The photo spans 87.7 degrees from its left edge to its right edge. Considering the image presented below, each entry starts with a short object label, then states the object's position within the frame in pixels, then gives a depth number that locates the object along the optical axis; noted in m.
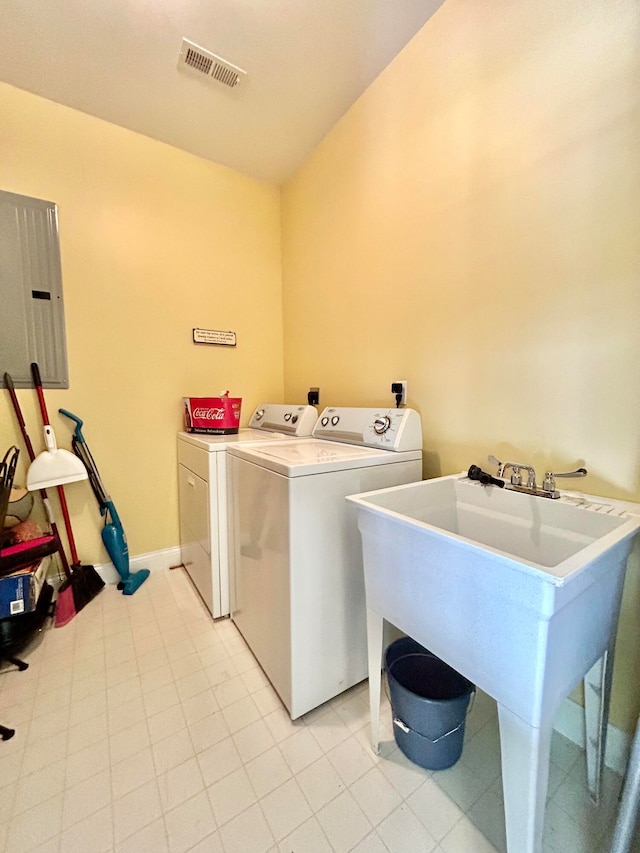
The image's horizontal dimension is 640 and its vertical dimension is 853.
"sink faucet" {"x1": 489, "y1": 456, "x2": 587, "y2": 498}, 1.03
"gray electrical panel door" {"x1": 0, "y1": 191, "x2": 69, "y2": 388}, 1.75
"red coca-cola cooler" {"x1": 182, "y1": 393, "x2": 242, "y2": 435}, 1.97
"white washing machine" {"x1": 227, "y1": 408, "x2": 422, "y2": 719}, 1.13
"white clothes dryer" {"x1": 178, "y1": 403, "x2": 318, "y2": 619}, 1.64
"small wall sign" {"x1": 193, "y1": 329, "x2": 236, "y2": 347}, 2.31
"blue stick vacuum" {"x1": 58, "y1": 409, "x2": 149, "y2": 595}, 1.95
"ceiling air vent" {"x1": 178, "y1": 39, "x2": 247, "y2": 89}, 1.56
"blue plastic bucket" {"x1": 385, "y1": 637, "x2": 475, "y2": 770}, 1.00
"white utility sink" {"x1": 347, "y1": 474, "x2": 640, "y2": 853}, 0.63
